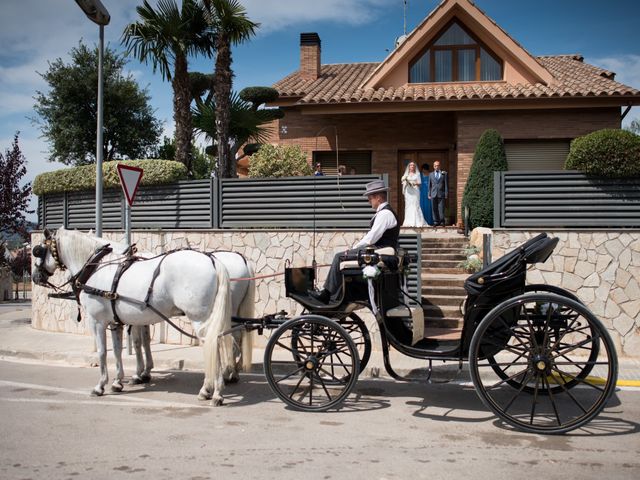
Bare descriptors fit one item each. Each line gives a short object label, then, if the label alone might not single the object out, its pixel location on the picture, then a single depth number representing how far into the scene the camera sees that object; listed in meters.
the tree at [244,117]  15.23
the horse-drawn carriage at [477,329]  5.09
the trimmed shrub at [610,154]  8.76
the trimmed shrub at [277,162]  12.80
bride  14.52
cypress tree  13.19
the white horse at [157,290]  6.20
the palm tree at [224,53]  12.36
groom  14.80
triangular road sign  8.89
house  15.02
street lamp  9.41
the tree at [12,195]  16.12
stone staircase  9.40
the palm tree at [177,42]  12.55
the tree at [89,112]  16.44
